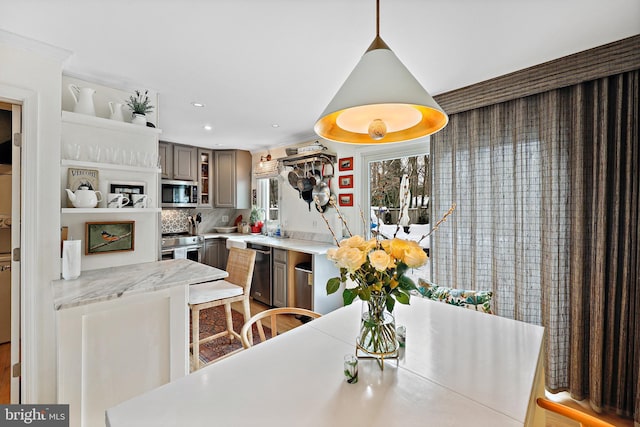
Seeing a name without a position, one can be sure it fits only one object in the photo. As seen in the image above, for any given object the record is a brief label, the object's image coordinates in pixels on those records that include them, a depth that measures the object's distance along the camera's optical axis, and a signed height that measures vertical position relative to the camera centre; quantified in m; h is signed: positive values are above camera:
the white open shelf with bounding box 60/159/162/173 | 1.92 +0.33
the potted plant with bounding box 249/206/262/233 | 5.08 -0.15
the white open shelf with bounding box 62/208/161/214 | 1.88 +0.01
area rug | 2.66 -1.31
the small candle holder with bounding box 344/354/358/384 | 0.97 -0.53
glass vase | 1.05 -0.44
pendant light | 0.89 +0.39
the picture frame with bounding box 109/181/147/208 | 2.24 +0.19
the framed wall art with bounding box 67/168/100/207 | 2.05 +0.24
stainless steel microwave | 4.36 +0.28
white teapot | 1.95 +0.09
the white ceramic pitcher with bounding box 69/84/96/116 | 2.06 +0.79
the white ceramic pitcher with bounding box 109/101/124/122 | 2.21 +0.77
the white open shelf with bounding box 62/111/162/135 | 1.95 +0.64
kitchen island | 1.51 -0.72
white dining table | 0.81 -0.58
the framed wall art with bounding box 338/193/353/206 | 3.67 +0.16
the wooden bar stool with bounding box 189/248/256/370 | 2.27 -0.67
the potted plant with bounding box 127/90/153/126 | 2.27 +0.85
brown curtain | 1.85 -0.08
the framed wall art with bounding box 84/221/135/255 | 2.15 -0.20
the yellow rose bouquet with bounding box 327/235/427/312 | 0.96 -0.19
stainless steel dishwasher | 3.87 -0.87
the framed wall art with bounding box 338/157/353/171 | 3.66 +0.62
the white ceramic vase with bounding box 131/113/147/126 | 2.26 +0.72
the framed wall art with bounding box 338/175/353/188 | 3.67 +0.39
